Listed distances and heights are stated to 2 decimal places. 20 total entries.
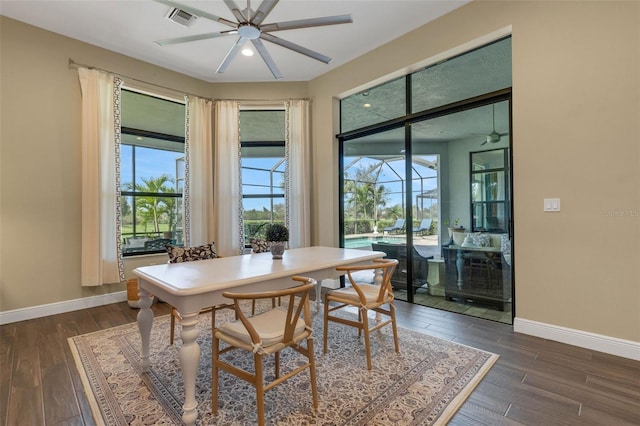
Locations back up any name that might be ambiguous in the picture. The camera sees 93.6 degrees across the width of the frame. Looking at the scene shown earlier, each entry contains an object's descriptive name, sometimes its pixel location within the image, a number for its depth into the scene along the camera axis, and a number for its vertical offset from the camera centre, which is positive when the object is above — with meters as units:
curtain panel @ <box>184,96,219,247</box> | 4.50 +0.60
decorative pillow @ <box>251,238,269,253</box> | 3.50 -0.37
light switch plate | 2.62 +0.07
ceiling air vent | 3.13 +2.10
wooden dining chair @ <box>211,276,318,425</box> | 1.54 -0.70
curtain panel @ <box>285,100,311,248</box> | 4.80 +0.64
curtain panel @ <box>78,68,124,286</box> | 3.64 +0.45
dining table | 1.62 -0.41
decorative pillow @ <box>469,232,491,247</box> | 3.26 -0.29
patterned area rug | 1.70 -1.14
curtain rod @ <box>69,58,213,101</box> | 3.63 +1.86
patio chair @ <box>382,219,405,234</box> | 4.02 -0.18
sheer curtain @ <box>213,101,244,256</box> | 4.68 +0.50
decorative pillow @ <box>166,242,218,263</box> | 2.93 -0.39
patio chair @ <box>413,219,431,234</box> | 3.74 -0.17
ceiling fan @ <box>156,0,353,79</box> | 2.21 +1.52
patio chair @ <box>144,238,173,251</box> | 4.40 -0.44
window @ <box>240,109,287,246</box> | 5.05 +0.77
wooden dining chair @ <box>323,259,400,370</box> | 2.26 -0.67
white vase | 2.59 -0.30
